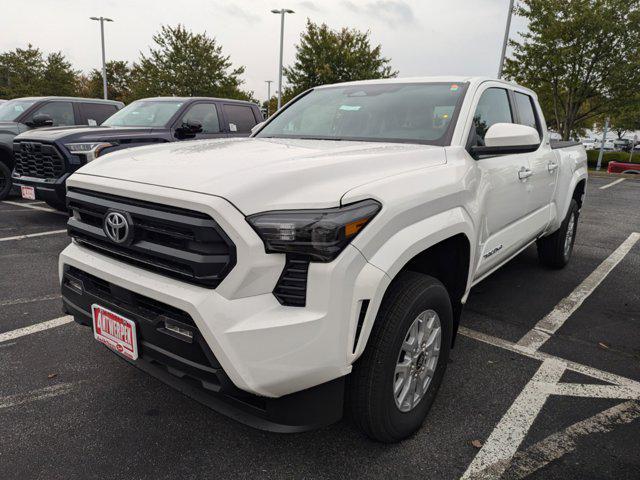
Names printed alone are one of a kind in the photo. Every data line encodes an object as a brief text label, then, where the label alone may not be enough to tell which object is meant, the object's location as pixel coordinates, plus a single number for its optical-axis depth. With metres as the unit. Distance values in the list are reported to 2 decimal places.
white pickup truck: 1.70
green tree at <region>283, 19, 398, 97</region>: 27.41
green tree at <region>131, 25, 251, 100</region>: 28.62
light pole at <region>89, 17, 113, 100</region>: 29.45
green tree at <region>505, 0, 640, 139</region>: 18.03
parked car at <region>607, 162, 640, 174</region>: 19.77
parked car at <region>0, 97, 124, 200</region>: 8.05
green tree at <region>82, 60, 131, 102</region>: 44.12
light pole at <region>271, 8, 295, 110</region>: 25.29
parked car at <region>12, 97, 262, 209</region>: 6.27
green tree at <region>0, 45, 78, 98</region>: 32.53
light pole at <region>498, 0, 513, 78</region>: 17.52
